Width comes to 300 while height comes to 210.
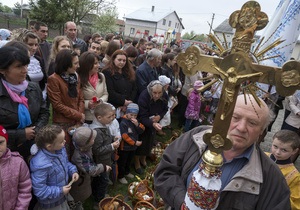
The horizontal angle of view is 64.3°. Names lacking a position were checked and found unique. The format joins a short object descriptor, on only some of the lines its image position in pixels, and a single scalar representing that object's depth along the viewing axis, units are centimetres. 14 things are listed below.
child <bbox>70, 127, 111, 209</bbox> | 289
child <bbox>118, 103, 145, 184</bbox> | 401
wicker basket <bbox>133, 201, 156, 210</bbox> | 327
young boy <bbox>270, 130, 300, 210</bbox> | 250
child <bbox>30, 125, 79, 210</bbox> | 243
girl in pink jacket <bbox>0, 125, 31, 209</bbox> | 217
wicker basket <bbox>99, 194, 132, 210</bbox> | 312
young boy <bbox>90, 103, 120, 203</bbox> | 328
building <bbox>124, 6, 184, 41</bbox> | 5172
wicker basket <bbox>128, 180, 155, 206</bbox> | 356
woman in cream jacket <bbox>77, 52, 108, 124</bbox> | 376
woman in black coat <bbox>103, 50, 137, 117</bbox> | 430
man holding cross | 155
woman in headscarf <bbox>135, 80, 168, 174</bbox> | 429
